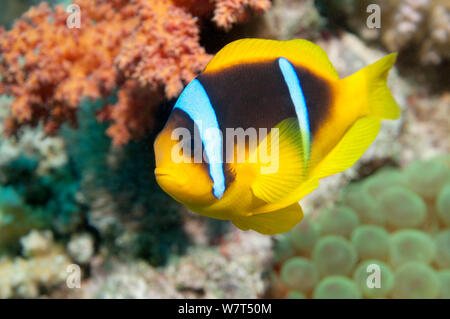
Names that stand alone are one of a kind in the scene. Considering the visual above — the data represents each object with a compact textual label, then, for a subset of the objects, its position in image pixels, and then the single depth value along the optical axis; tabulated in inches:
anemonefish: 11.8
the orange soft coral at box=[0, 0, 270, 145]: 14.4
